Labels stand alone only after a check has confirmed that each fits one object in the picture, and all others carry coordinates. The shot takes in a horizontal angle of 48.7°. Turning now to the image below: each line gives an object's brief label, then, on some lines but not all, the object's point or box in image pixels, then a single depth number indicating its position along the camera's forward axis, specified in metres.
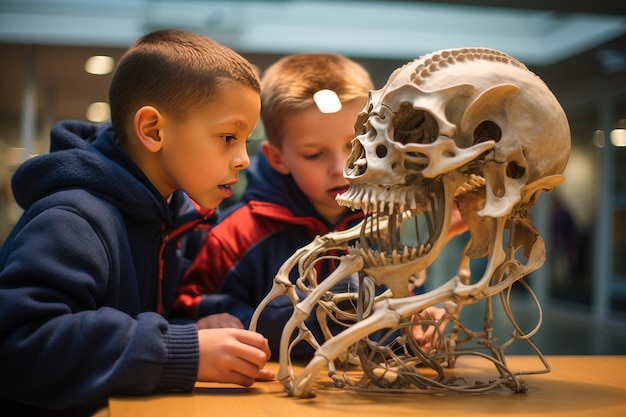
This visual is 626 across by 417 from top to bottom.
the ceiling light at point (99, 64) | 2.63
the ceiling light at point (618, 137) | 3.60
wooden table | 0.87
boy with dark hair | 0.94
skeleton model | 0.95
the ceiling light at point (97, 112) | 2.61
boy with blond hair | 1.47
